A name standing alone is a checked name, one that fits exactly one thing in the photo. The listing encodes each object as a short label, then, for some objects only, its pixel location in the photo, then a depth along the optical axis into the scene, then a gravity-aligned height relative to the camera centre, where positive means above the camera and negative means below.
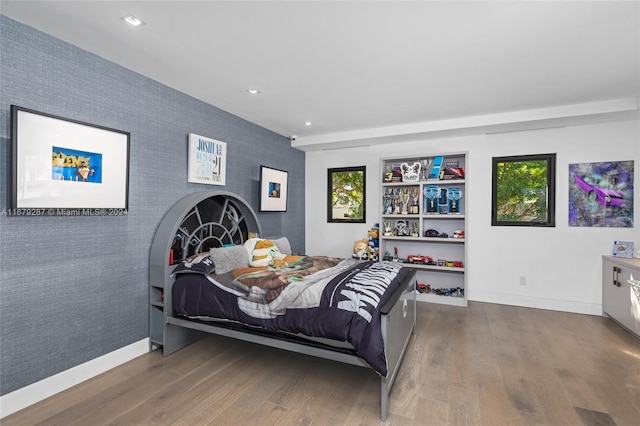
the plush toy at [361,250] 4.89 -0.57
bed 2.15 -0.65
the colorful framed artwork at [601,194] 3.88 +0.27
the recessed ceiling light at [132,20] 2.03 +1.24
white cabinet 3.19 -0.83
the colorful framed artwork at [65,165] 2.06 +0.33
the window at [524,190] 4.21 +0.33
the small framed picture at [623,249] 3.72 -0.39
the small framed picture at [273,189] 4.38 +0.33
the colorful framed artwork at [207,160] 3.31 +0.57
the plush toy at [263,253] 3.20 -0.43
